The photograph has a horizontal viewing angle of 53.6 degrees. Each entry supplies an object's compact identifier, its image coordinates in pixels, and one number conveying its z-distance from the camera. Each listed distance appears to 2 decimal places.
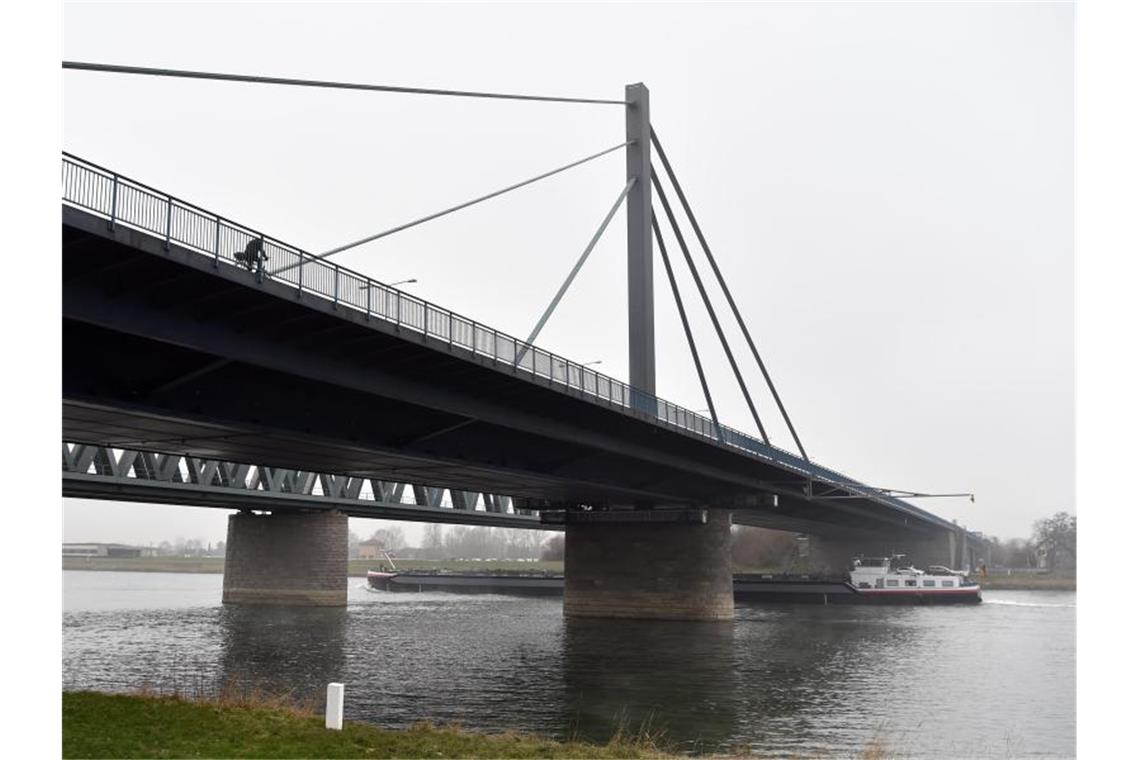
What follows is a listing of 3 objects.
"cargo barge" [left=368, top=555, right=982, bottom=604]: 103.12
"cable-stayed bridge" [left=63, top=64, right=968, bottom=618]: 24.67
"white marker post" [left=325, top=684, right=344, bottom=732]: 19.39
